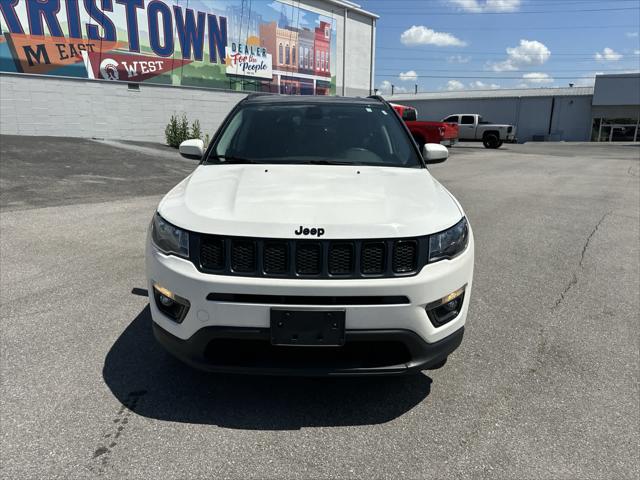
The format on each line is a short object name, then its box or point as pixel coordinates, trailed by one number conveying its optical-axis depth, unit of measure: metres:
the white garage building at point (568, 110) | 42.09
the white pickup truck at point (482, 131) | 29.11
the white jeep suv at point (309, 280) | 2.25
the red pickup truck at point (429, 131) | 20.34
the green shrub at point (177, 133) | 17.03
